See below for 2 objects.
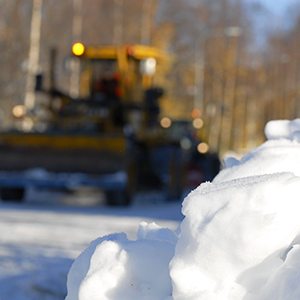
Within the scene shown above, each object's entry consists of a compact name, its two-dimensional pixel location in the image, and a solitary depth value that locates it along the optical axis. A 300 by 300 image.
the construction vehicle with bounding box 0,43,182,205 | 18.55
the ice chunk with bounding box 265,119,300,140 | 5.46
